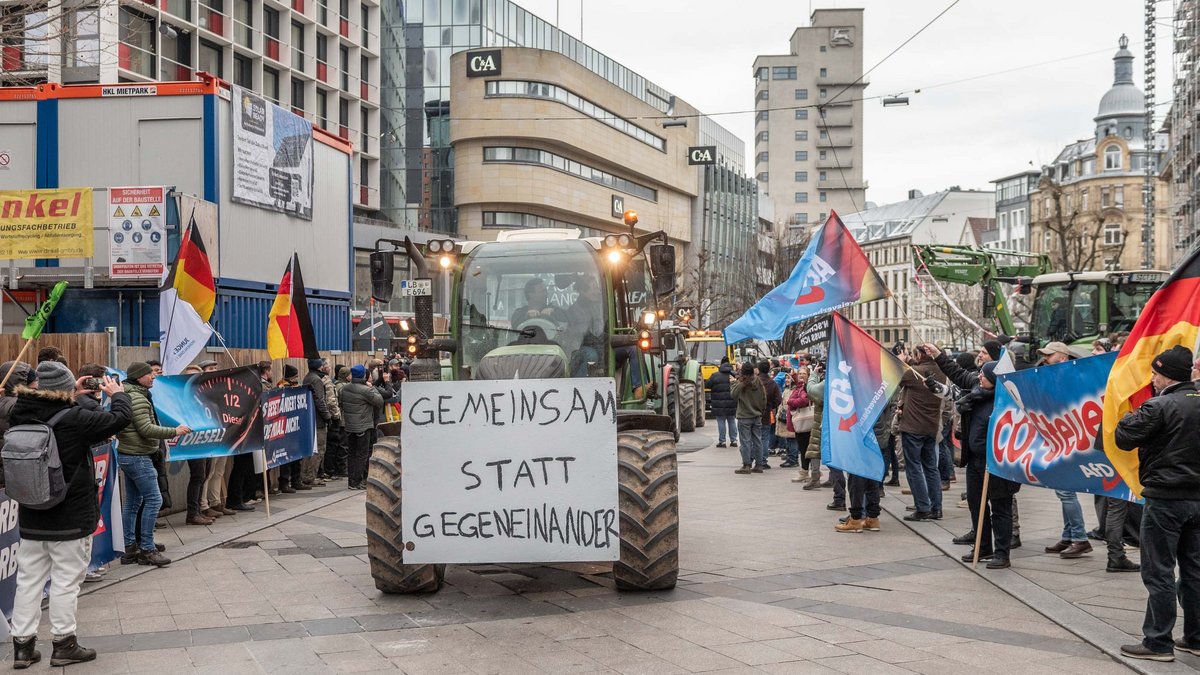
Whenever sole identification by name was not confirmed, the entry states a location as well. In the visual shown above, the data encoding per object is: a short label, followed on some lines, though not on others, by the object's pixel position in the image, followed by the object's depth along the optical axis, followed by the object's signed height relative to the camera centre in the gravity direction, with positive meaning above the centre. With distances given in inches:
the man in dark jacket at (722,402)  885.8 -56.3
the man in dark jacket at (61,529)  260.2 -46.7
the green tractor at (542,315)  360.7 +5.3
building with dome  3410.4 +504.8
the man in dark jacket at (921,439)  484.1 -45.3
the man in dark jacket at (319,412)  599.8 -43.6
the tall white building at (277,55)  1341.0 +404.5
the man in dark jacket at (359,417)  618.8 -47.2
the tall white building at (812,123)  4505.4 +842.7
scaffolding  2032.5 +407.5
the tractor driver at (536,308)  371.6 +7.4
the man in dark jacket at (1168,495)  254.5 -36.4
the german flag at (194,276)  491.8 +23.0
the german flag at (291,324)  572.1 +3.0
